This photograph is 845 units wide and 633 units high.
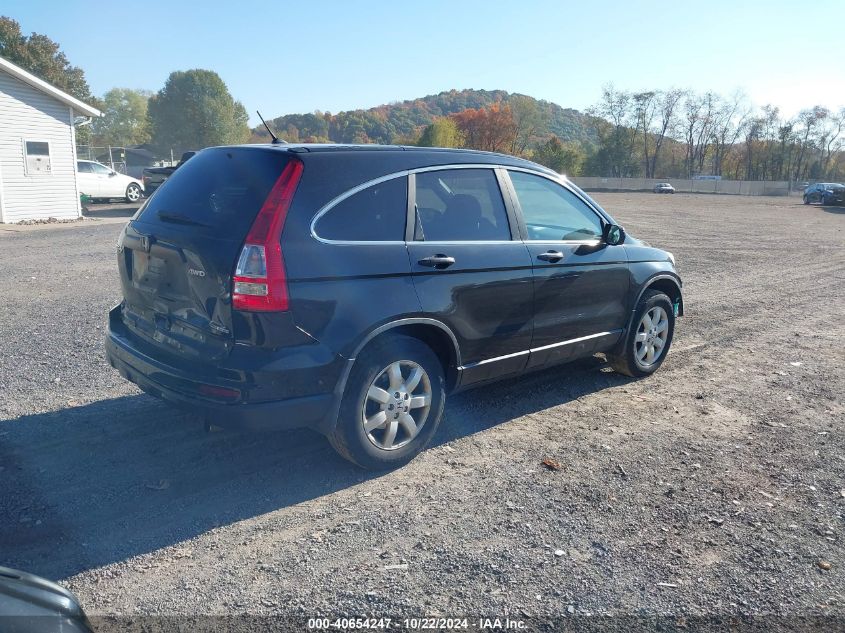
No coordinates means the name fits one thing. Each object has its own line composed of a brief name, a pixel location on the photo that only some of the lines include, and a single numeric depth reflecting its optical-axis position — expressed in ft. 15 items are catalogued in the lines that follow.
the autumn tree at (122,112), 385.09
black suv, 11.94
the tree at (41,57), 198.39
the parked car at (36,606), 6.05
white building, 64.95
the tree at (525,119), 318.86
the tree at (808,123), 309.01
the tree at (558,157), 263.08
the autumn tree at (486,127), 290.15
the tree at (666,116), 340.80
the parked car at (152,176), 79.33
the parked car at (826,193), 136.47
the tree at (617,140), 312.71
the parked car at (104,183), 86.53
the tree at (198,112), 291.38
